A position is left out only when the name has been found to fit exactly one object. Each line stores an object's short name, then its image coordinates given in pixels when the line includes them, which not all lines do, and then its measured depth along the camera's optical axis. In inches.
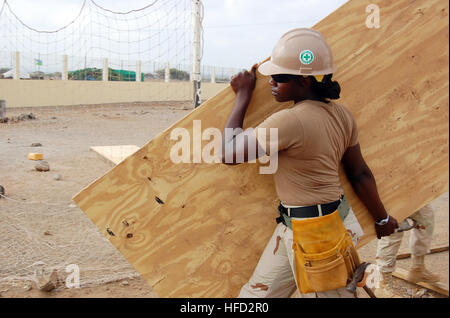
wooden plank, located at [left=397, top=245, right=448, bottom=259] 190.1
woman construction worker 74.3
